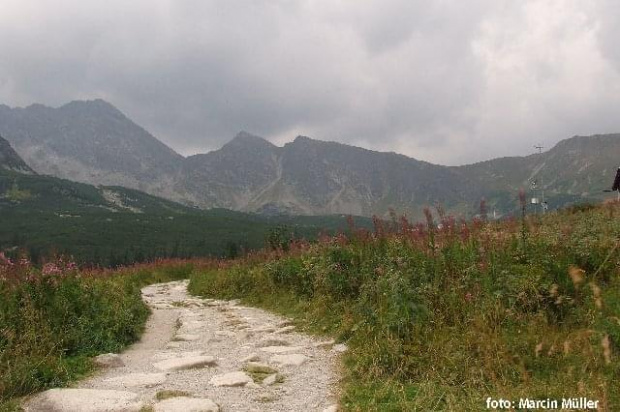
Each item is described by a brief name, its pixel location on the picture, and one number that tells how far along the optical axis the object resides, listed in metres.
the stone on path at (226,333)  9.05
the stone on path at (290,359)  6.68
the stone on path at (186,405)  4.73
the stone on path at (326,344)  7.61
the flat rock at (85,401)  4.83
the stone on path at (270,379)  5.74
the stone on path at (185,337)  8.83
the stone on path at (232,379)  5.71
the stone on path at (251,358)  6.93
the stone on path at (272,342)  8.02
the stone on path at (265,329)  9.11
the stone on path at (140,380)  5.73
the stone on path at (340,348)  7.16
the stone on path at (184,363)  6.56
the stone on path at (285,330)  8.91
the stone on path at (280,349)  7.51
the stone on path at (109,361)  6.74
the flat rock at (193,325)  10.10
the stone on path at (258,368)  6.28
